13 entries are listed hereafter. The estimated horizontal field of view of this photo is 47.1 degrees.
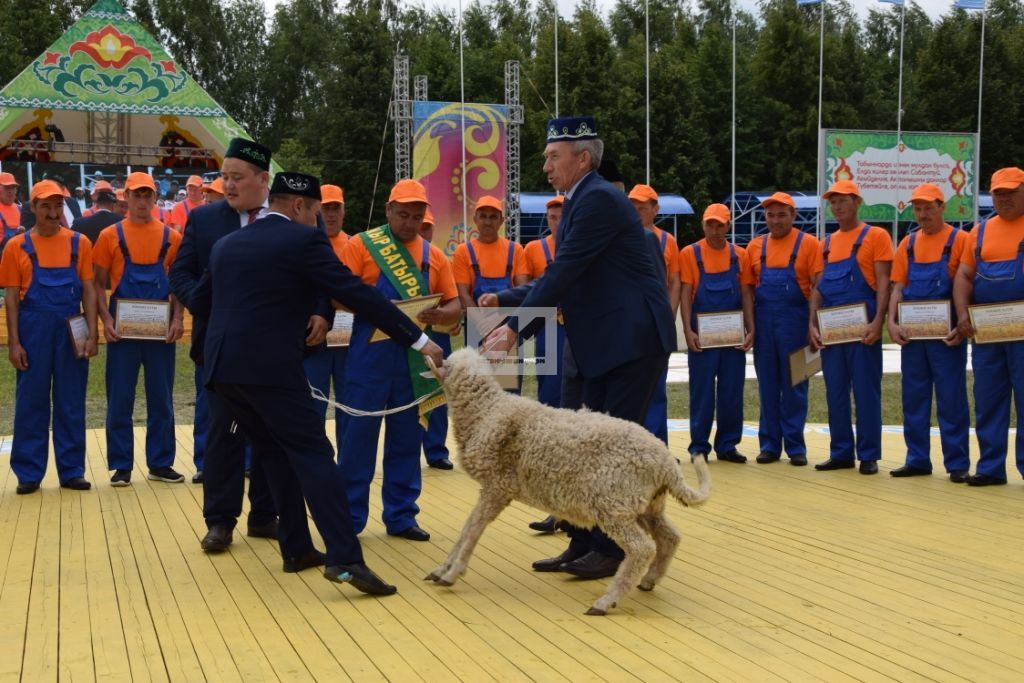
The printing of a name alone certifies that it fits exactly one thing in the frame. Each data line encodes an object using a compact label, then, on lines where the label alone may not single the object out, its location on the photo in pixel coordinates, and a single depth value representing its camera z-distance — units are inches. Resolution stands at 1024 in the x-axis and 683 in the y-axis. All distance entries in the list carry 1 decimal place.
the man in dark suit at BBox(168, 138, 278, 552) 235.5
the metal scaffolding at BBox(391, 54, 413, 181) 1259.2
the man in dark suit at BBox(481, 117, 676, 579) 220.4
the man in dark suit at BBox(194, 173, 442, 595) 208.1
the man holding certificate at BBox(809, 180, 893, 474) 356.2
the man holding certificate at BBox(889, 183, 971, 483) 341.1
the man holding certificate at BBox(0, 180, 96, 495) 325.4
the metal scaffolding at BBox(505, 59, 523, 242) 1263.5
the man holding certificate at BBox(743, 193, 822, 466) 374.3
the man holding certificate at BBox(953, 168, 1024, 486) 325.1
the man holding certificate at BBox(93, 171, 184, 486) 339.6
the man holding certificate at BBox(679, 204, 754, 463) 381.4
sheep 204.1
